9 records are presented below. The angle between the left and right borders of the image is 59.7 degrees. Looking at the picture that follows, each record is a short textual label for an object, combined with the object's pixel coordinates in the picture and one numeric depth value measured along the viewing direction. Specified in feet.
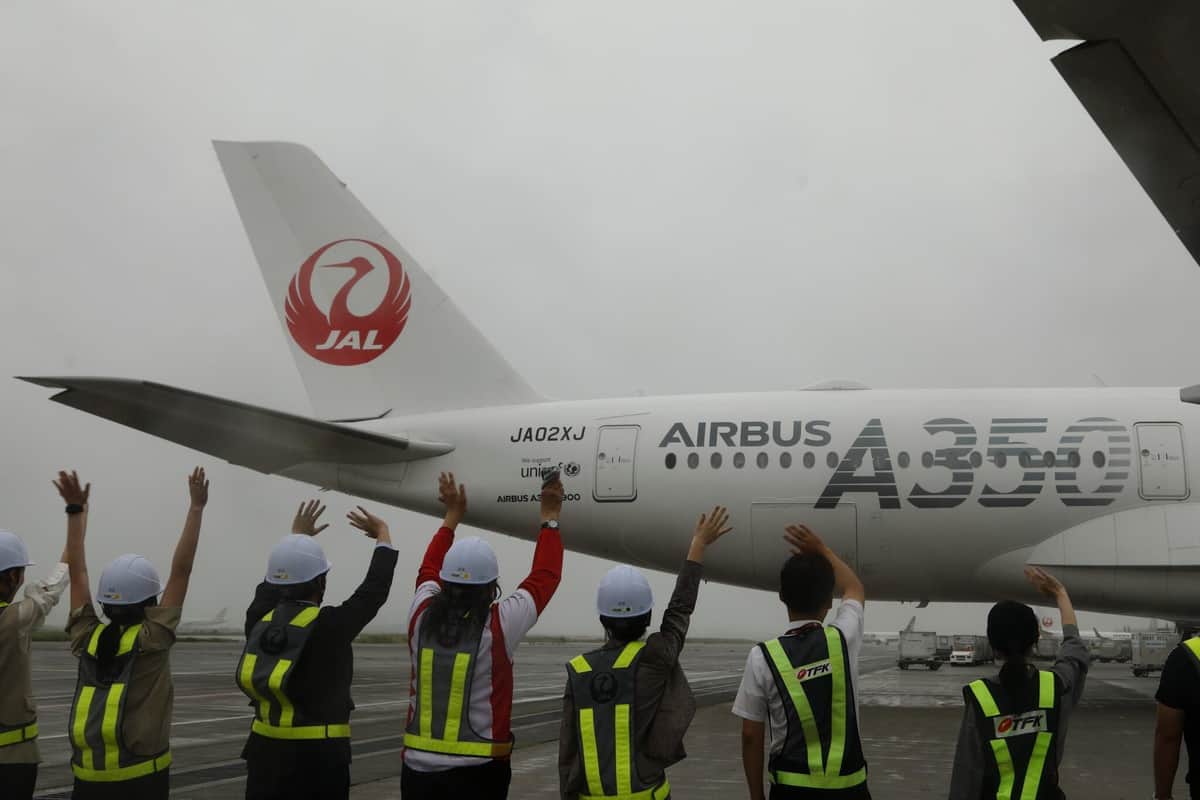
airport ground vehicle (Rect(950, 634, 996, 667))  159.53
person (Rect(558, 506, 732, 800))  14.23
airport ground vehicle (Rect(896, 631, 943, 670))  144.46
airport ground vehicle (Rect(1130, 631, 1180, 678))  118.52
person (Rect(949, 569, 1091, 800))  13.70
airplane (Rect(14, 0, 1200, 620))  49.60
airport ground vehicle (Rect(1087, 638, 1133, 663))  199.52
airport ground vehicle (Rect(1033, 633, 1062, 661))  176.70
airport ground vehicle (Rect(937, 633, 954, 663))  185.82
